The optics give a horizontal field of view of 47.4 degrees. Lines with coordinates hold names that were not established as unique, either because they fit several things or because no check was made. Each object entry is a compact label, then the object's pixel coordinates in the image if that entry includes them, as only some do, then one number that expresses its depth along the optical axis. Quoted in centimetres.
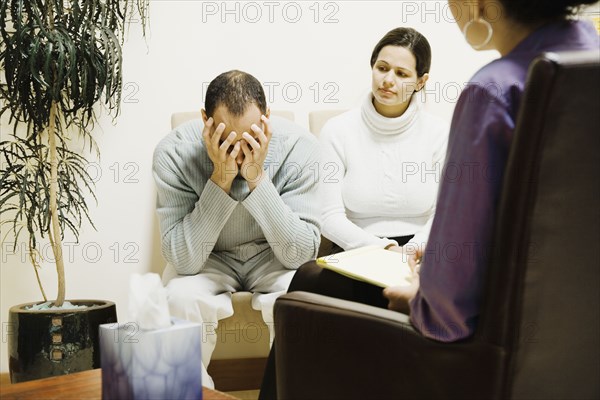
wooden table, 105
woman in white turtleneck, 233
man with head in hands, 192
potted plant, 202
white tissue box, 91
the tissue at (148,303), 92
